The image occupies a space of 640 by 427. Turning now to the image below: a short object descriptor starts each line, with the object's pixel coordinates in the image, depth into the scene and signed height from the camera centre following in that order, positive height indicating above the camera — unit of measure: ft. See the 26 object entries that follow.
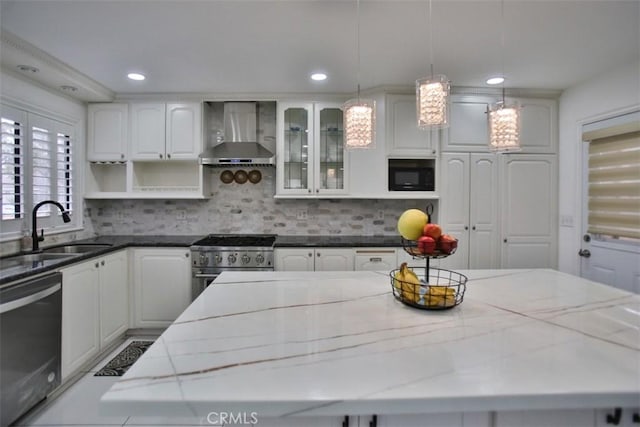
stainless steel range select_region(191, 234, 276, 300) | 9.57 -1.53
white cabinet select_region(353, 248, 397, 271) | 9.80 -1.57
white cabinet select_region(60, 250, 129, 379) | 7.10 -2.54
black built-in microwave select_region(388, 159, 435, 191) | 10.34 +1.02
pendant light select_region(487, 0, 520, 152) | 4.91 +1.34
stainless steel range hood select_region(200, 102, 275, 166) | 10.58 +2.73
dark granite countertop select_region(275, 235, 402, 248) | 9.72 -1.04
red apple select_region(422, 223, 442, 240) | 4.00 -0.28
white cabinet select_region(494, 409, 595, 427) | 2.64 -1.79
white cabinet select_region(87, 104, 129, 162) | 10.48 +2.64
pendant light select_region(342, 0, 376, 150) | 5.18 +1.46
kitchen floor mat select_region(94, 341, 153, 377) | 7.84 -4.11
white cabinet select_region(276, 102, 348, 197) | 10.46 +1.99
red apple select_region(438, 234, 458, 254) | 3.94 -0.44
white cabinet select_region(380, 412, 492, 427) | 2.63 -1.80
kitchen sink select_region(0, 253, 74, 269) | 7.17 -1.24
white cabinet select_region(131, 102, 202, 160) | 10.53 +2.68
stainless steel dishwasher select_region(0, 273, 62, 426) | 5.48 -2.56
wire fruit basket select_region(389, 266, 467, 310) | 3.95 -1.10
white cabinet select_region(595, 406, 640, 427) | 2.68 -1.81
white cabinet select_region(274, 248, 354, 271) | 9.73 -1.53
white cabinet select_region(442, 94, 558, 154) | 10.12 +2.79
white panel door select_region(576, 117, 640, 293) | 8.01 -1.33
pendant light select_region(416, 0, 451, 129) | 4.59 +1.63
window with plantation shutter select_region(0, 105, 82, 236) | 7.75 +1.16
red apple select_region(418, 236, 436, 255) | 3.92 -0.45
